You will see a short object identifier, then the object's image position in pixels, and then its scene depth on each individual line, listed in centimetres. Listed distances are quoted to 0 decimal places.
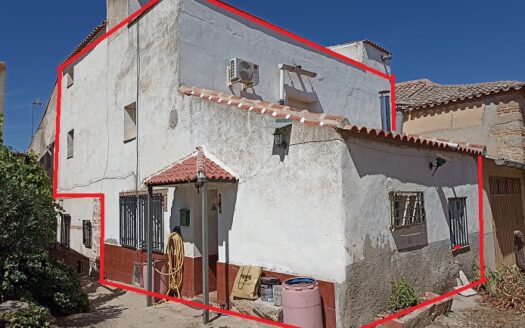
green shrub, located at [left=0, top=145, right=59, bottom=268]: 708
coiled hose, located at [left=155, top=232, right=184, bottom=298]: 911
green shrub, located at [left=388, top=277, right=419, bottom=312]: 690
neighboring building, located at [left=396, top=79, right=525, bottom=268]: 1096
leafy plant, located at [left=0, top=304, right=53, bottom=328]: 609
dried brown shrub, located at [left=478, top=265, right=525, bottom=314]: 803
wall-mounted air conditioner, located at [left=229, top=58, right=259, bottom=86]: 1005
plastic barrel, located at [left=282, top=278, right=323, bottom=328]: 611
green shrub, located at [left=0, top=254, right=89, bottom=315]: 727
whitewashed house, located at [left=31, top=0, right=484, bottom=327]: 651
